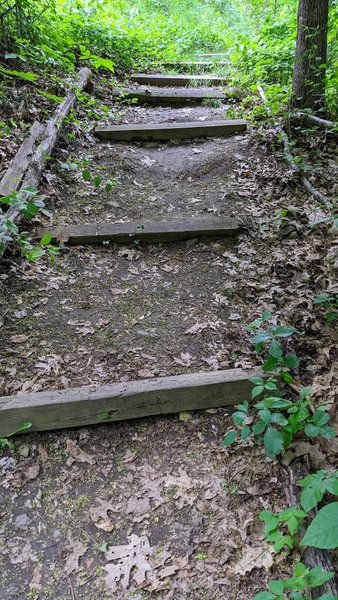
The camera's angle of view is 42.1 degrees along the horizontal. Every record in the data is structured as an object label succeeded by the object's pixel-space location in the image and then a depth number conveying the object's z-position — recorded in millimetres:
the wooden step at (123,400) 2770
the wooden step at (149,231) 4352
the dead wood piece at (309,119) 5457
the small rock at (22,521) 2434
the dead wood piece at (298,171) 4465
